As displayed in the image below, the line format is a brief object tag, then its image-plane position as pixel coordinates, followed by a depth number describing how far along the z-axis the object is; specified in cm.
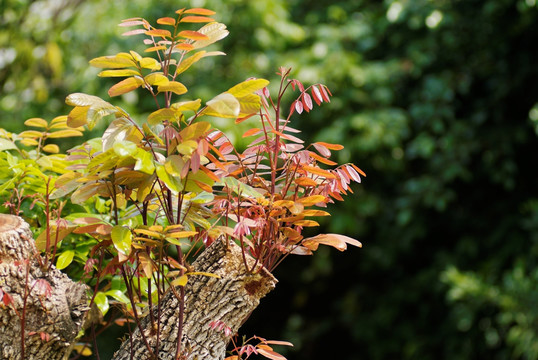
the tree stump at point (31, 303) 228
